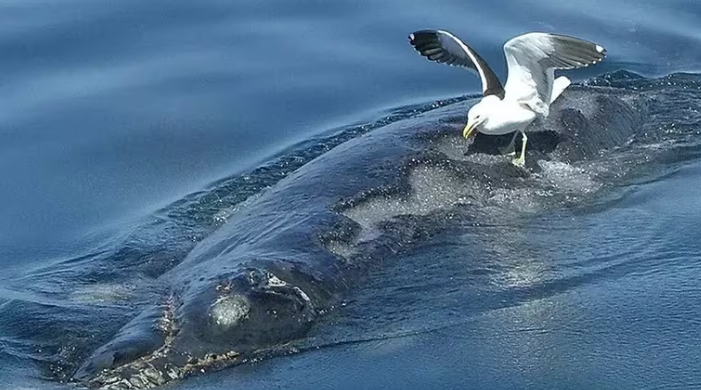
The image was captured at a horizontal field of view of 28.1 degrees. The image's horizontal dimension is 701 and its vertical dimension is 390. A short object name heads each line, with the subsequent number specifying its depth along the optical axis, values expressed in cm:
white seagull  1081
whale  813
